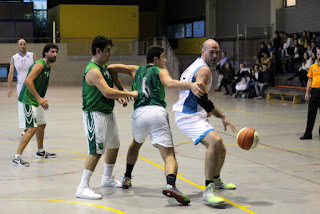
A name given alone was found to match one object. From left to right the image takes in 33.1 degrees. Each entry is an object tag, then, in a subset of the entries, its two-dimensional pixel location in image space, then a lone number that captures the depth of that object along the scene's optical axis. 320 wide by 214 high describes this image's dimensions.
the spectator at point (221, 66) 27.00
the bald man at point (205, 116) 6.41
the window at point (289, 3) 27.69
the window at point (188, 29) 40.31
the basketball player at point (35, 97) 8.89
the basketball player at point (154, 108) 6.61
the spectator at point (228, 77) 25.10
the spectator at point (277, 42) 25.03
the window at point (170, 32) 43.41
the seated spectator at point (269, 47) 24.53
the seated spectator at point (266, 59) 23.08
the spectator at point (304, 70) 21.02
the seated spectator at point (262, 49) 24.88
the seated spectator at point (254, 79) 22.67
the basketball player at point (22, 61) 11.67
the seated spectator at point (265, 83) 22.42
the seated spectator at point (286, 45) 24.06
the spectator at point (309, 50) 21.74
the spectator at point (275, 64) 23.05
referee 11.41
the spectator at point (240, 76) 23.81
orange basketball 6.81
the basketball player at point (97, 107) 6.64
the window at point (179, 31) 41.66
